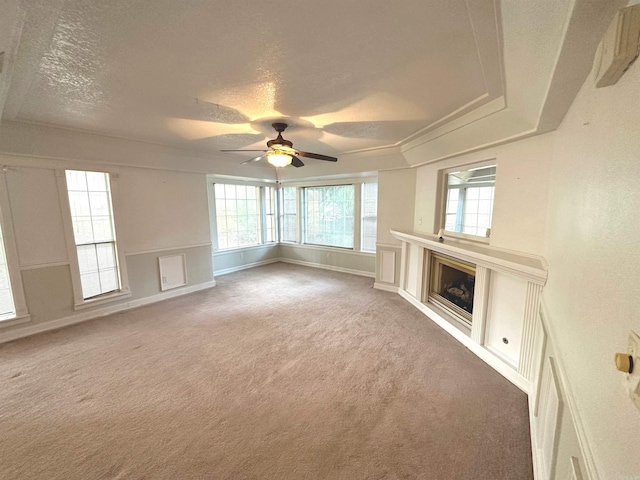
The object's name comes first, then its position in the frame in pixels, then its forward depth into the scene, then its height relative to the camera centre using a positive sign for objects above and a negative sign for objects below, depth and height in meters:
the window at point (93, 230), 3.31 -0.30
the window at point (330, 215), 5.65 -0.20
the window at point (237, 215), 5.63 -0.19
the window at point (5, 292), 2.84 -0.95
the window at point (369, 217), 5.20 -0.22
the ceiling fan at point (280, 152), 2.74 +0.61
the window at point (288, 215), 6.52 -0.21
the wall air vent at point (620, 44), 0.64 +0.43
